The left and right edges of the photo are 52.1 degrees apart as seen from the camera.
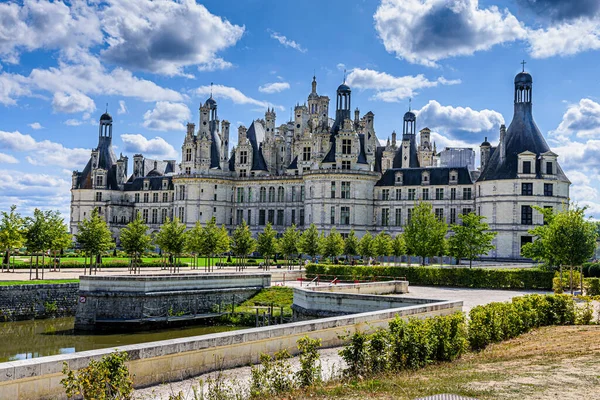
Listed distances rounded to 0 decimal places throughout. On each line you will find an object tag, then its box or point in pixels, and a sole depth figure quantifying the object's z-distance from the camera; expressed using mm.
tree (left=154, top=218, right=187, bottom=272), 48031
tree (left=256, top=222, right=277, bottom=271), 54000
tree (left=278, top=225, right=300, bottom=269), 55344
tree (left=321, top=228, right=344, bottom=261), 54625
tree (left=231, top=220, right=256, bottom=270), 52375
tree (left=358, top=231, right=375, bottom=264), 54344
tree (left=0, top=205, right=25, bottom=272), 40719
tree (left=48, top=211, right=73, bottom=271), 41375
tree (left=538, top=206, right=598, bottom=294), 32250
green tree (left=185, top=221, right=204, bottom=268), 50469
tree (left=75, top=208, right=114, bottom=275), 42000
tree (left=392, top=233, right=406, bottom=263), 56469
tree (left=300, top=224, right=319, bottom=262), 55000
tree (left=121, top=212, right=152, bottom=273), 45094
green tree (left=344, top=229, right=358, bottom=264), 57875
